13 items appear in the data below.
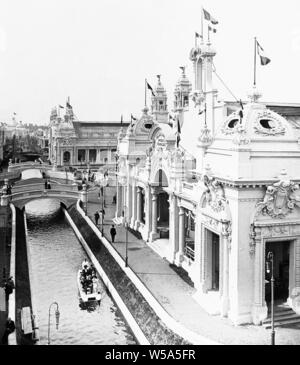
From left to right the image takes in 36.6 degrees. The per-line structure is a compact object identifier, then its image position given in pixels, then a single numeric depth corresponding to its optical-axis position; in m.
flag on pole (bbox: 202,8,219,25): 30.91
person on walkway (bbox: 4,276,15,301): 25.59
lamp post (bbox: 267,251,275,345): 17.42
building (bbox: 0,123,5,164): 92.56
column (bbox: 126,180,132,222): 42.01
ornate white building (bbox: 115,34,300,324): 20.70
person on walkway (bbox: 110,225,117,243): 35.78
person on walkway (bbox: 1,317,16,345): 20.51
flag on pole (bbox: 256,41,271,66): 23.53
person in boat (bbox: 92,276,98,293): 27.67
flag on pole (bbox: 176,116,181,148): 32.12
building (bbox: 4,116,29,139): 147.06
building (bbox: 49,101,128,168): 91.88
